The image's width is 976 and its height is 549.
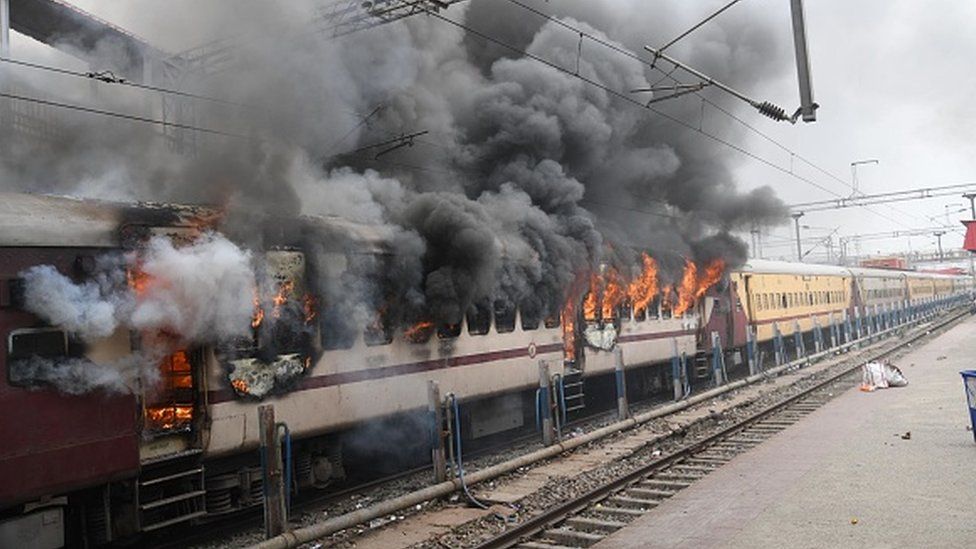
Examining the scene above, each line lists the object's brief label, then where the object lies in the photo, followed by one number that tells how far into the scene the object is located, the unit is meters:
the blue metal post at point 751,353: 20.00
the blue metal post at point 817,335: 27.94
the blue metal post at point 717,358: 17.59
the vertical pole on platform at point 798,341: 23.83
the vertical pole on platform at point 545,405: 11.16
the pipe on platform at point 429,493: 6.97
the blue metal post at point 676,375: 15.73
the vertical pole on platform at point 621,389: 13.20
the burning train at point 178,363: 6.18
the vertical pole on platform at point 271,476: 7.07
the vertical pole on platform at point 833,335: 28.39
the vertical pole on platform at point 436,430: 8.98
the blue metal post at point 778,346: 21.95
